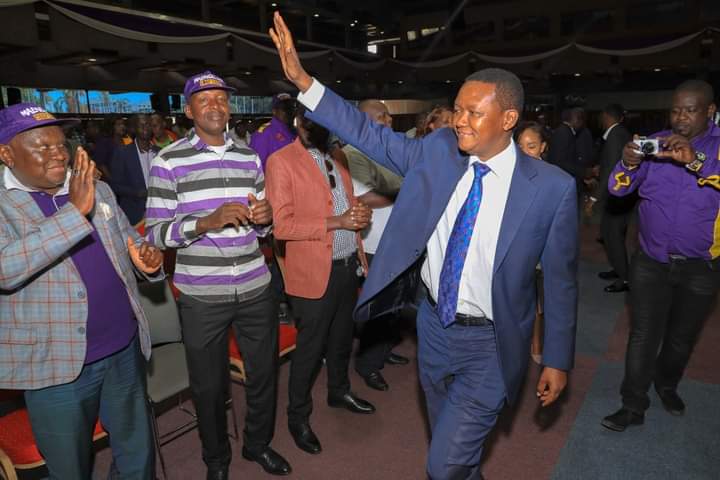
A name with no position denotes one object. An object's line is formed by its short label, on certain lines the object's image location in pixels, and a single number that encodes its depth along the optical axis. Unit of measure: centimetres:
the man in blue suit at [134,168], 536
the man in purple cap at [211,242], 231
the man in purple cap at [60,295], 165
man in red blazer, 267
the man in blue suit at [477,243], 182
